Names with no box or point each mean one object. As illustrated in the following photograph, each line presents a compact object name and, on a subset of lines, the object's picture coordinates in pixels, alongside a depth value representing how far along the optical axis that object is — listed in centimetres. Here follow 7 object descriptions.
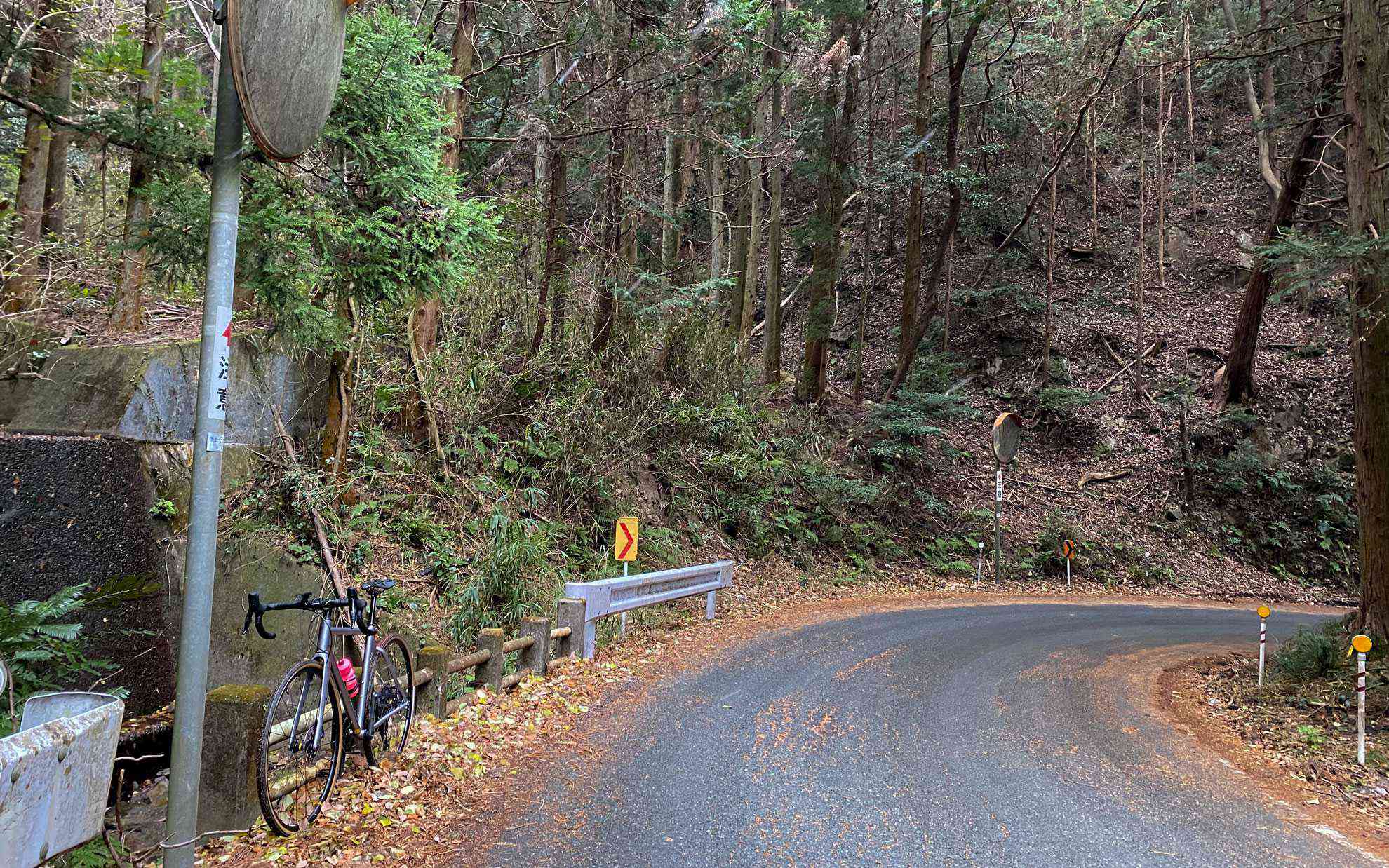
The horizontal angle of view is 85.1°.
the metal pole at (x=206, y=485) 319
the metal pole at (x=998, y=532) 1669
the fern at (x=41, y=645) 536
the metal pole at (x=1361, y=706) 614
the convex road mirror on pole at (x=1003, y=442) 1686
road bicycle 422
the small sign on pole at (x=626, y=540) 976
